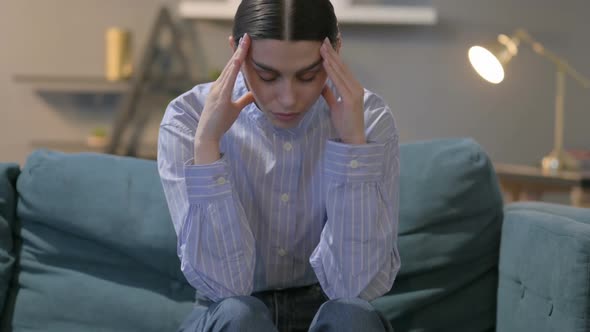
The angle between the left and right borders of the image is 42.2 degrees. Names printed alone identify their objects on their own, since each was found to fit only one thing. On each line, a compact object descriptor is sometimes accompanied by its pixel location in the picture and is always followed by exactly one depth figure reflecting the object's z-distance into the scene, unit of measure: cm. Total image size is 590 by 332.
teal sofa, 165
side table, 277
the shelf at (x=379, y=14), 369
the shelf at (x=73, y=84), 382
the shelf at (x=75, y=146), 389
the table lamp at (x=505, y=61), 268
